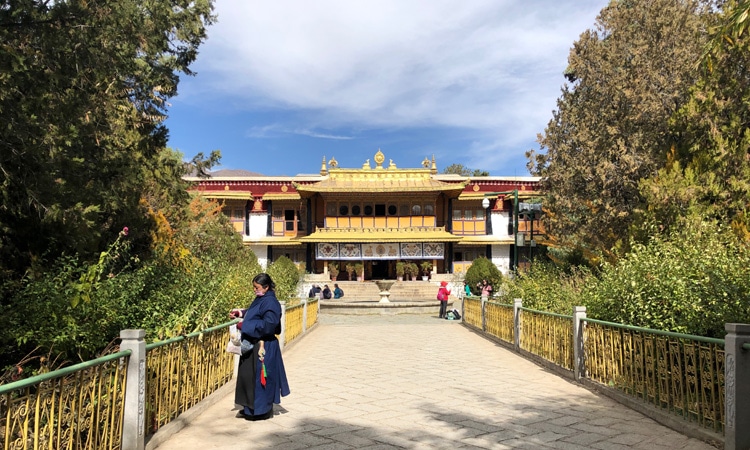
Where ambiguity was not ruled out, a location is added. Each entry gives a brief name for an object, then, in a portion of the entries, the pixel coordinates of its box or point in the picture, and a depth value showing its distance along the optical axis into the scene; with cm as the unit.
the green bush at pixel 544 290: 1056
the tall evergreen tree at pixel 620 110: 1596
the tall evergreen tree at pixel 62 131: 631
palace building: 3441
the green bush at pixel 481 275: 2827
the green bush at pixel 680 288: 574
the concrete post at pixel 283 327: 1079
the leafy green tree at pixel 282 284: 1588
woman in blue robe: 555
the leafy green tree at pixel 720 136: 1199
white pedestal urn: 2391
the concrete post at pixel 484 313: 1431
